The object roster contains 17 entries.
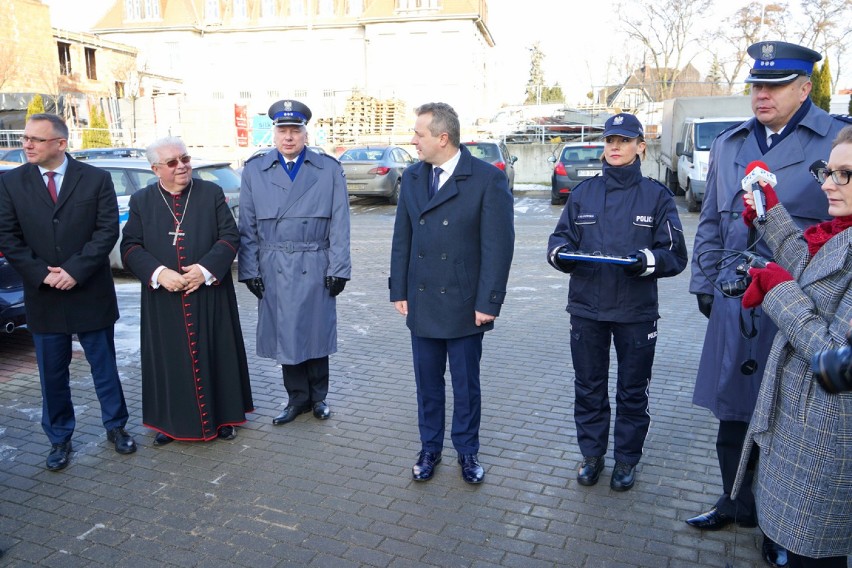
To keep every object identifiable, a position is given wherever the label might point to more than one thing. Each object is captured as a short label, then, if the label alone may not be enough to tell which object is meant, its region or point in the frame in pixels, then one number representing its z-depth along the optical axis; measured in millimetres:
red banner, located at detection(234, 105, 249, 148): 29359
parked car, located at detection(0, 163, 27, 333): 6430
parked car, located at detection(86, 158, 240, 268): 10242
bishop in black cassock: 4660
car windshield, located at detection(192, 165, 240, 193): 10766
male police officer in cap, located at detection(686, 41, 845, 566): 3391
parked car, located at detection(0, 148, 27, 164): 20366
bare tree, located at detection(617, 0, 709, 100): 47938
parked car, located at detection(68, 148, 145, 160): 19859
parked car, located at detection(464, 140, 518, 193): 20547
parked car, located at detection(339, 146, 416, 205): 19562
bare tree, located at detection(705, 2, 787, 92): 47312
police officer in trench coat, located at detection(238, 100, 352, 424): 5031
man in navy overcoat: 4102
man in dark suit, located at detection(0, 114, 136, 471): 4438
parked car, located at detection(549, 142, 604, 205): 18875
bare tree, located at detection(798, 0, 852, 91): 45581
